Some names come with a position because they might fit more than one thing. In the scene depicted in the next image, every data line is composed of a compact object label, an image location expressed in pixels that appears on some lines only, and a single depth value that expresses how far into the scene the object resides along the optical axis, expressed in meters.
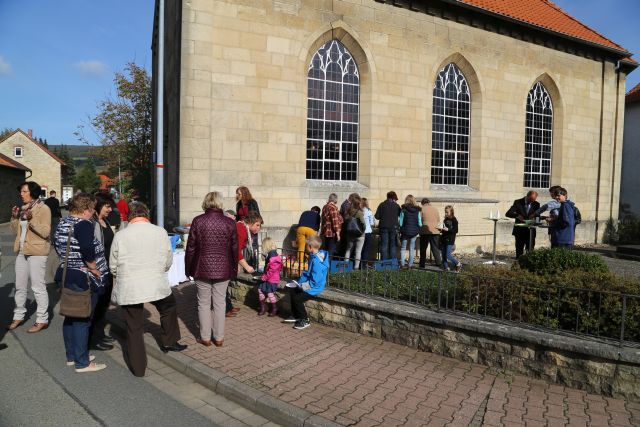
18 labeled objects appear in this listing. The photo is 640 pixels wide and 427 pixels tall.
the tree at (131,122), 29.03
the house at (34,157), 55.50
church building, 11.38
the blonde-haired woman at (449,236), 11.38
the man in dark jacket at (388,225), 11.14
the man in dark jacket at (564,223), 8.34
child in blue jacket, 6.68
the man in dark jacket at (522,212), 11.69
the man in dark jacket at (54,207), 11.48
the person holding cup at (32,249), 6.66
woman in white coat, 5.04
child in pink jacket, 7.30
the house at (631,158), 23.62
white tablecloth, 9.47
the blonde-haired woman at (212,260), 5.78
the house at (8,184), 30.88
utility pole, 10.07
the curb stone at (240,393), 4.02
